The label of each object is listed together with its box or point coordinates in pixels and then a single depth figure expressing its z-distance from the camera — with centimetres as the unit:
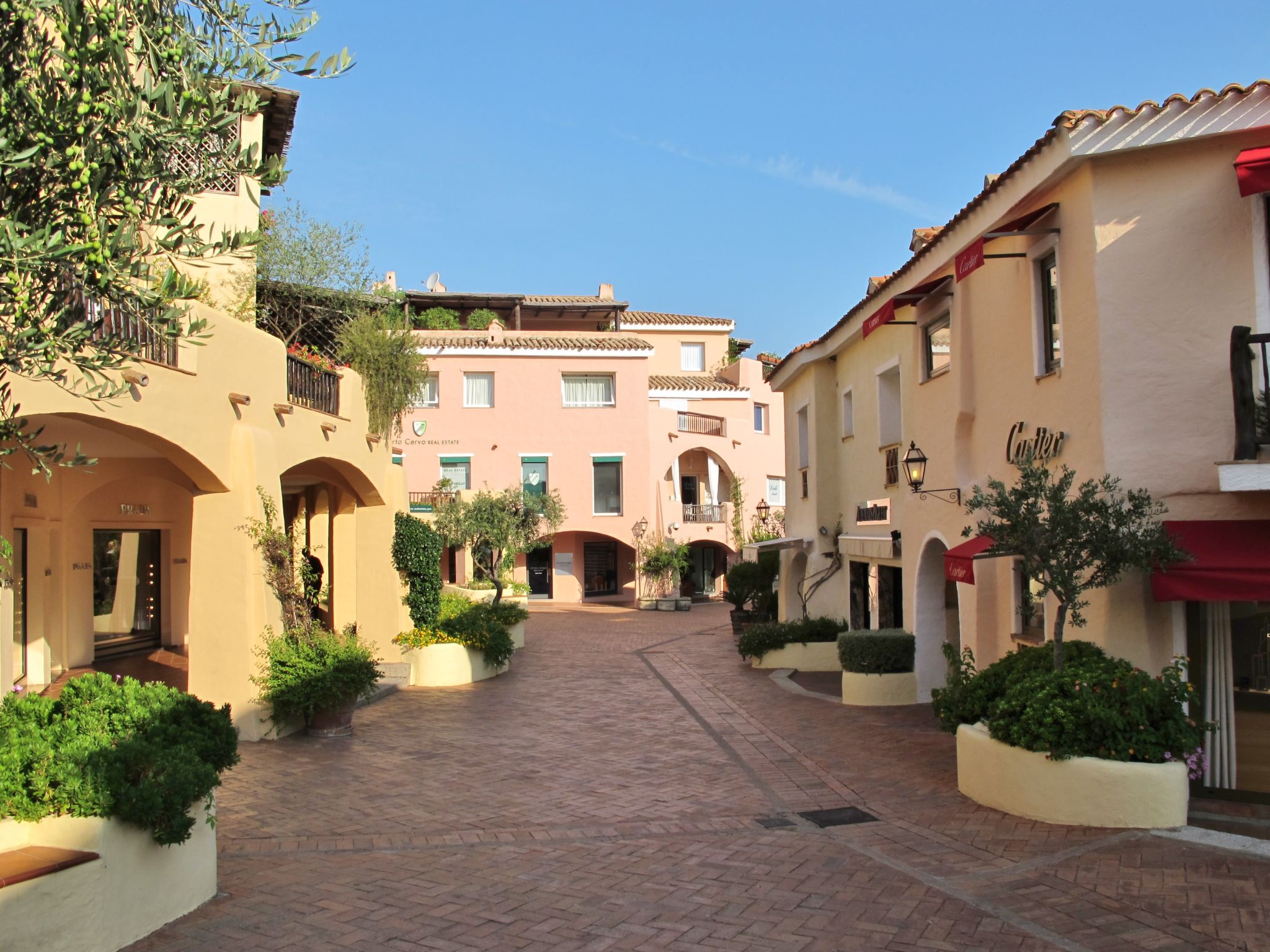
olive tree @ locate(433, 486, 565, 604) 3167
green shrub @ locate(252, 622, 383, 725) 1239
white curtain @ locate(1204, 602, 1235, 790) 871
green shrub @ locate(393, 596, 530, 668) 1788
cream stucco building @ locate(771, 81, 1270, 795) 862
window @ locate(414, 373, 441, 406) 3772
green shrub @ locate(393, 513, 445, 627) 1839
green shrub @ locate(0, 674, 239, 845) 592
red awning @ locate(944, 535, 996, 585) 1095
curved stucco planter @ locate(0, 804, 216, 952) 544
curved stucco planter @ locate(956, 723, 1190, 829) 790
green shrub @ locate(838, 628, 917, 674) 1451
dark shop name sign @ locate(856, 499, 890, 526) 1633
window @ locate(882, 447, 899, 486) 1603
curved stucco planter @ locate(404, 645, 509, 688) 1747
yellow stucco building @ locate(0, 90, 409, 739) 1131
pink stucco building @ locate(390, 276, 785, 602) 3784
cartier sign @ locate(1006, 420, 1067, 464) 1006
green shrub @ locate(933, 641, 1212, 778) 805
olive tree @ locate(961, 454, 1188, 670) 833
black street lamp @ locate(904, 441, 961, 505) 1346
